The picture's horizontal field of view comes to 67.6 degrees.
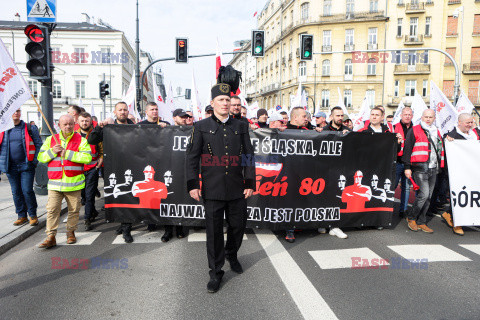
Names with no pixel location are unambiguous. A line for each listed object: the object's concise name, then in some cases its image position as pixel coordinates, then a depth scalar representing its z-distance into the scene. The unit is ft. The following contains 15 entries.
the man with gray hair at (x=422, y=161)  19.20
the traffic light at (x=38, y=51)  23.12
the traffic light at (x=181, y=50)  54.60
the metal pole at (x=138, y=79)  55.42
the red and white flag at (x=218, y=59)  28.71
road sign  24.06
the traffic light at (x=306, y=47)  52.34
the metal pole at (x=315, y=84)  152.87
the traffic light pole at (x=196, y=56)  56.26
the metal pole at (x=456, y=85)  42.81
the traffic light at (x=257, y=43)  51.55
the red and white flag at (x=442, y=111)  26.78
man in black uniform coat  12.26
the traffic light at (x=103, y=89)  63.81
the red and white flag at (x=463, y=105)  28.58
